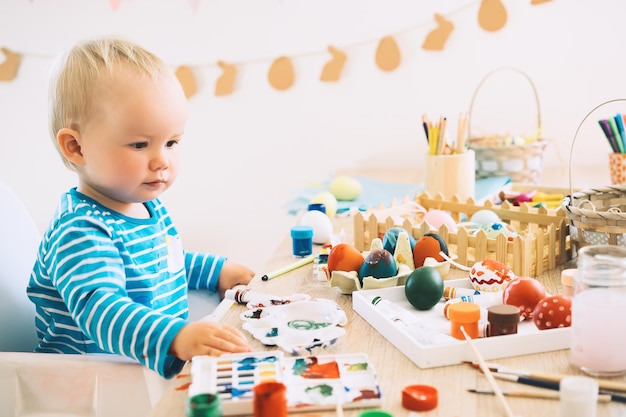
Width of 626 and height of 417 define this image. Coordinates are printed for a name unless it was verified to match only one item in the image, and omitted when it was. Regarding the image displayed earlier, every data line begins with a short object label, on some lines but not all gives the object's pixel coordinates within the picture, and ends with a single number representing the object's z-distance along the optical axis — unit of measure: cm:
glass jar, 67
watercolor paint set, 63
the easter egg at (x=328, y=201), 150
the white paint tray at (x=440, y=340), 71
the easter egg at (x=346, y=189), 170
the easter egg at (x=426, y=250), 102
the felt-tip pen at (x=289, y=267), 106
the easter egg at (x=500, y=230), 106
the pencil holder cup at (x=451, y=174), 148
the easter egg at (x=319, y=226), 126
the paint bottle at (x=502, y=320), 74
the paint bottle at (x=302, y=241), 117
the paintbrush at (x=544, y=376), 65
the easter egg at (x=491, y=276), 91
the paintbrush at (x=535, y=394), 63
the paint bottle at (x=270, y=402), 58
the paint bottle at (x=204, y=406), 57
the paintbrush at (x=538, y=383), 62
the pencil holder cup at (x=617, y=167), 147
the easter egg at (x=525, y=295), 82
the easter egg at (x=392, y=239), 103
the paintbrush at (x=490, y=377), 60
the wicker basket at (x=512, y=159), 171
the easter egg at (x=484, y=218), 120
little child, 91
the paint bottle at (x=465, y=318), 75
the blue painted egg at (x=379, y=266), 94
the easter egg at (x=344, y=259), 97
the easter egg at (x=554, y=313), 77
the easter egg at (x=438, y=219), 119
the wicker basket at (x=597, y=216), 95
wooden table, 62
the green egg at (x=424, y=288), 86
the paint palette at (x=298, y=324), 77
